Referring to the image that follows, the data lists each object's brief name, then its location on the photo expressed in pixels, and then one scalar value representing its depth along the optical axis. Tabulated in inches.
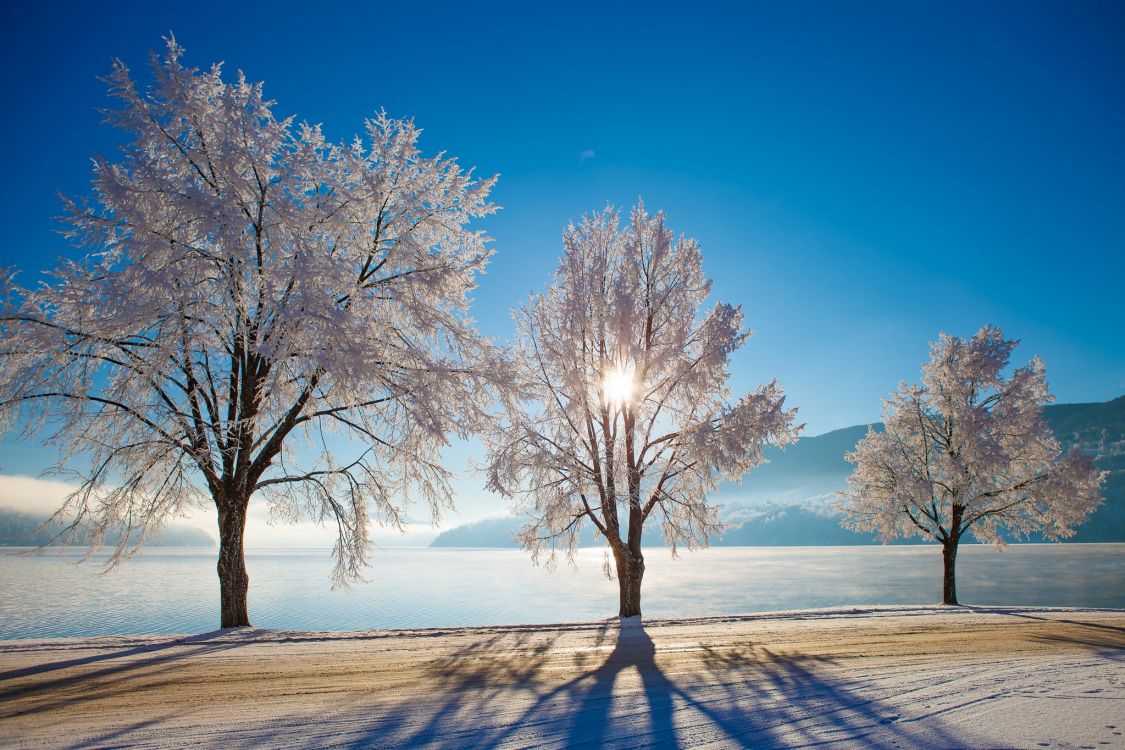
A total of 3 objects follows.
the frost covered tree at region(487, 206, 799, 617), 493.7
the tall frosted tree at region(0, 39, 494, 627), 382.9
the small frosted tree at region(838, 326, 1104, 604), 738.8
